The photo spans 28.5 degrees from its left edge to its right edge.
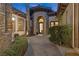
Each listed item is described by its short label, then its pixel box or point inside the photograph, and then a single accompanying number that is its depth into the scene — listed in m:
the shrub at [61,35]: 1.88
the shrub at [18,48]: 1.84
